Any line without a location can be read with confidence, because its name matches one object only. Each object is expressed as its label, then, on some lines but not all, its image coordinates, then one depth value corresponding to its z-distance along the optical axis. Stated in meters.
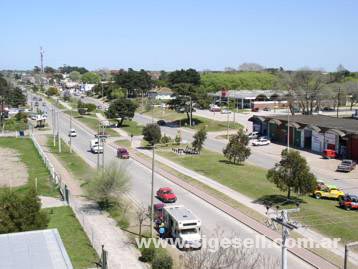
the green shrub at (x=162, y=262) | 24.68
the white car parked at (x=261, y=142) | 73.56
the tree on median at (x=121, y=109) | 94.44
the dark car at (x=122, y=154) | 62.45
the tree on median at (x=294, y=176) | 36.88
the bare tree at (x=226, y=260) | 22.69
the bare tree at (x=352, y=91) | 129.62
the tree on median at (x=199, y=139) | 63.47
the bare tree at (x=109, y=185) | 38.28
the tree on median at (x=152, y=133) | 69.44
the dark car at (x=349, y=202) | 37.12
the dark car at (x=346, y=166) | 53.56
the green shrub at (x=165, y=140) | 71.47
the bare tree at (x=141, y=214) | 31.48
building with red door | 61.44
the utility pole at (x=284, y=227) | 19.18
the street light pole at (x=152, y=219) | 30.12
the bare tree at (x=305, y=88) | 104.62
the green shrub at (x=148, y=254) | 27.34
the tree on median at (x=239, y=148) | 55.38
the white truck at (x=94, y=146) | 68.41
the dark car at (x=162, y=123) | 101.44
